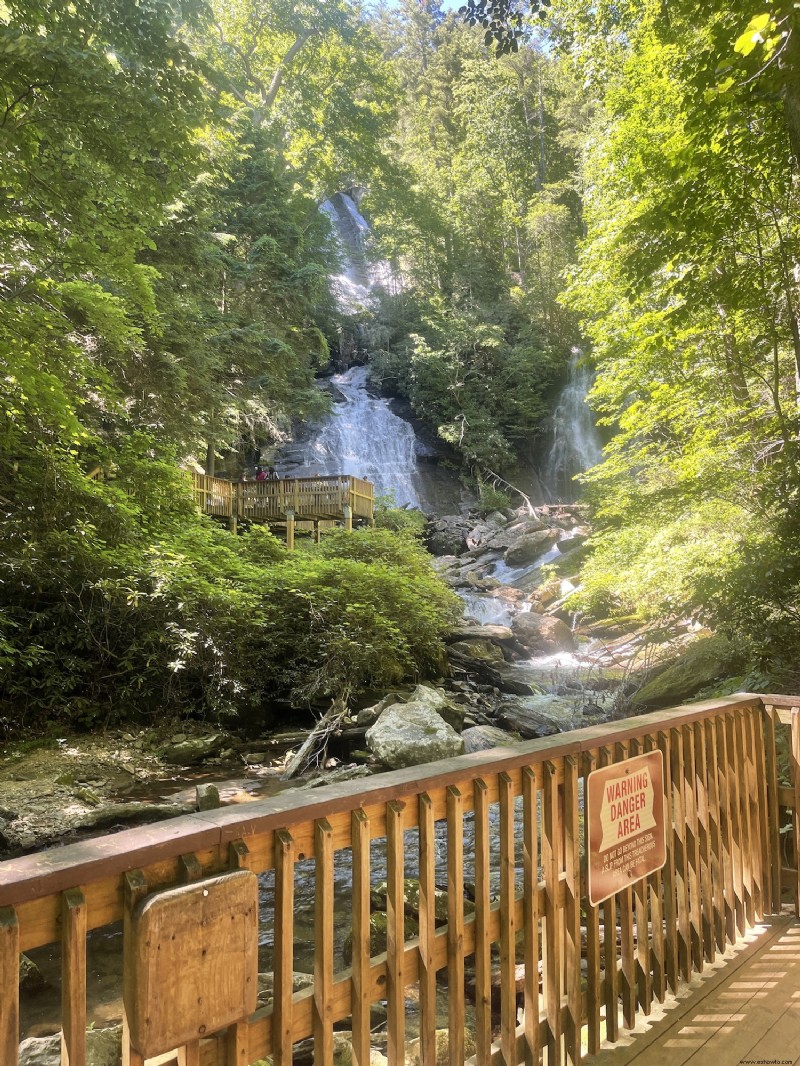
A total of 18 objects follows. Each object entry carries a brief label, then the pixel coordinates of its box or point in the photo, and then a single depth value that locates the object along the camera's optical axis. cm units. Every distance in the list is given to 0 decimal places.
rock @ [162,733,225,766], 841
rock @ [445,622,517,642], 1407
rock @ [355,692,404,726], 909
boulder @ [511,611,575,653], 1490
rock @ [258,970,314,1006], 324
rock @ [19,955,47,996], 371
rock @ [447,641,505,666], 1312
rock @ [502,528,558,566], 2173
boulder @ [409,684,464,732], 905
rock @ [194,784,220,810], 576
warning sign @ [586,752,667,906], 227
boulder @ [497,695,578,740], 936
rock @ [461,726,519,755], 823
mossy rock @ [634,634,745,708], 846
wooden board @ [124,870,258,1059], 120
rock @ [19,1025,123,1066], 254
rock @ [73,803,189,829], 605
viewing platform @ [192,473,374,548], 1856
